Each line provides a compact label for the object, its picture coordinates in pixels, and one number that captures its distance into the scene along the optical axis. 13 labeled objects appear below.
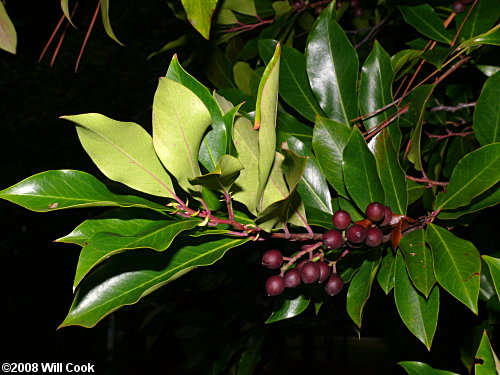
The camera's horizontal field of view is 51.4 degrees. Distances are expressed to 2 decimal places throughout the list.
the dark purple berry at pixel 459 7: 1.01
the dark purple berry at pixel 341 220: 0.61
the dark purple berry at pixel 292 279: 0.60
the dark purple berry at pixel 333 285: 0.63
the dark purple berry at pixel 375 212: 0.61
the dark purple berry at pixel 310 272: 0.58
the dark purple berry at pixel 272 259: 0.60
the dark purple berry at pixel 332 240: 0.59
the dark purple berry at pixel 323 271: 0.60
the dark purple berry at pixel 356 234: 0.58
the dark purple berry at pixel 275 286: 0.60
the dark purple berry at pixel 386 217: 0.63
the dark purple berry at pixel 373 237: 0.60
